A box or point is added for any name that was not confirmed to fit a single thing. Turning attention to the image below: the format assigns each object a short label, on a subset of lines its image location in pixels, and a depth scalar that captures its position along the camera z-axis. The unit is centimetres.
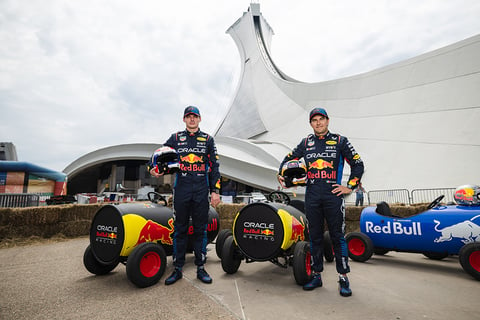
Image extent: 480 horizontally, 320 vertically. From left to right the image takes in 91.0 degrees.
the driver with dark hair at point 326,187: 285
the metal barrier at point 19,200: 745
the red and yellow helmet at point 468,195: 362
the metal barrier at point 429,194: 1148
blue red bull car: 333
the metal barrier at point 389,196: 1298
